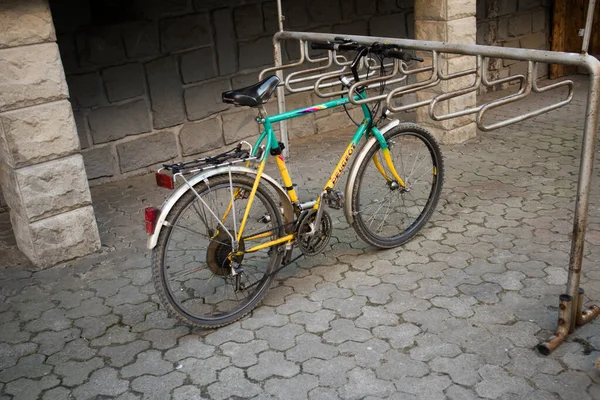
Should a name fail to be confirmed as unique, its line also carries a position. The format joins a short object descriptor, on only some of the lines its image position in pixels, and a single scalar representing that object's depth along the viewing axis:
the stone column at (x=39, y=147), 4.32
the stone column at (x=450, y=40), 6.46
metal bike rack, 3.29
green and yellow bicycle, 3.72
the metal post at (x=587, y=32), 3.23
